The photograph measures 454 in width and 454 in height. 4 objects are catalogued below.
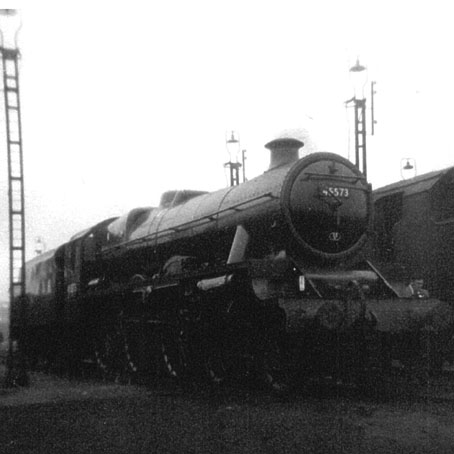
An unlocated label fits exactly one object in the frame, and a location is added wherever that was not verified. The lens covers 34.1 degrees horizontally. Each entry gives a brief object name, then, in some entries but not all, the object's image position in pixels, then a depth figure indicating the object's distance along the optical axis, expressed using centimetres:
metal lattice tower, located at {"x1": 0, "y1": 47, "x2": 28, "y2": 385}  1166
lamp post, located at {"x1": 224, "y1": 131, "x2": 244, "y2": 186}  1823
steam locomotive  868
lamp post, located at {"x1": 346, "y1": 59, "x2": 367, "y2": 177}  1483
